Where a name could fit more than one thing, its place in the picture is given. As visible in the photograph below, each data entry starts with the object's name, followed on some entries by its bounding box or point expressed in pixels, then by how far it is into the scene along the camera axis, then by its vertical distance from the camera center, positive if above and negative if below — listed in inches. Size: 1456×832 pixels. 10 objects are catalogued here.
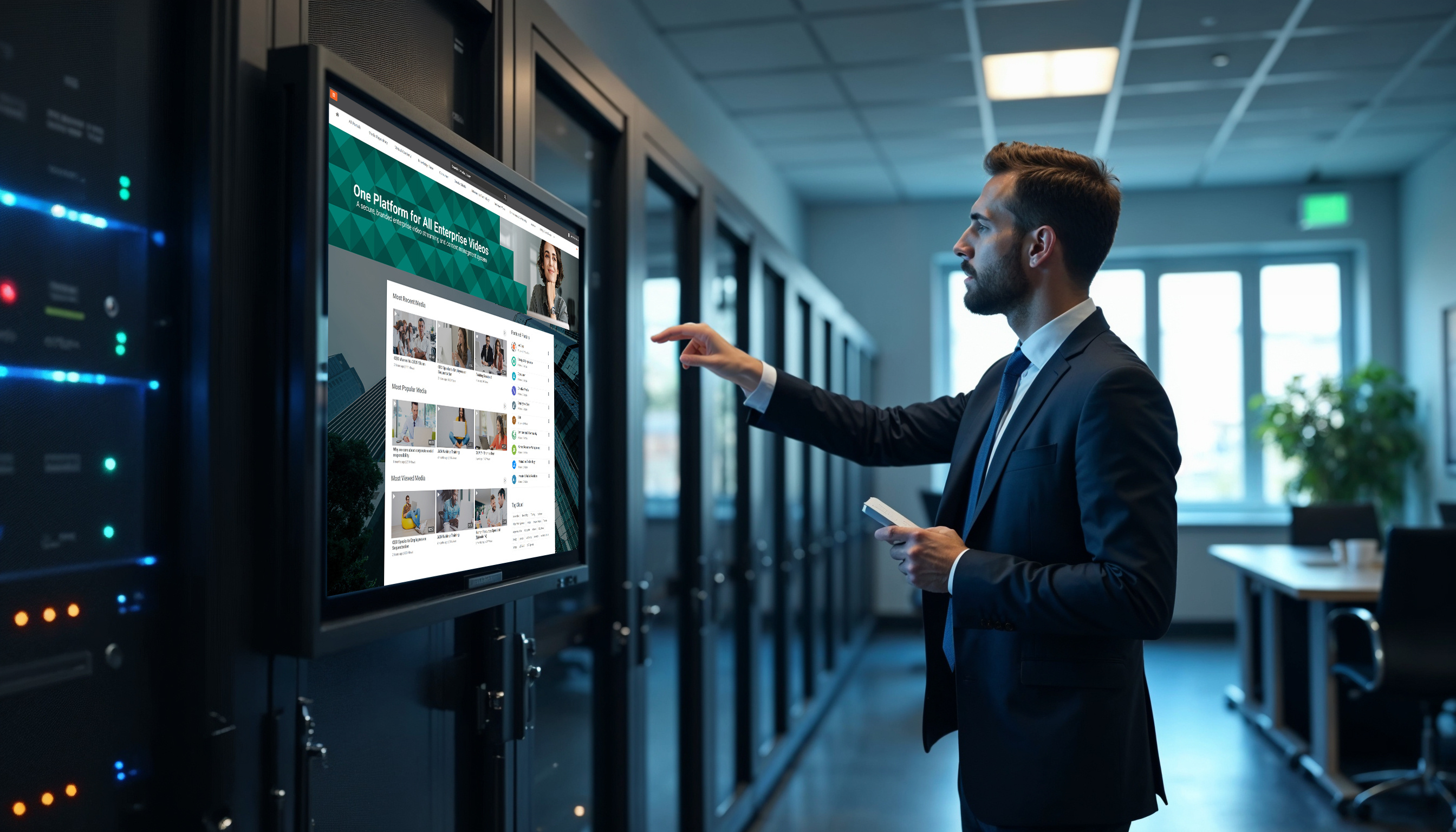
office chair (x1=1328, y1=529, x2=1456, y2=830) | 138.9 -24.7
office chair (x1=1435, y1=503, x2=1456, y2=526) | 190.9 -13.2
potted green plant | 264.7 +1.5
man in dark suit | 57.1 -5.8
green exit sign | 274.5 +63.6
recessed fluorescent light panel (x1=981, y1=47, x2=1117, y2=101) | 194.7 +74.2
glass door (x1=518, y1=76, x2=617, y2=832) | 78.5 -16.1
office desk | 156.7 -36.4
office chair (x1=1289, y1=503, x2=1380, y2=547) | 211.9 -16.8
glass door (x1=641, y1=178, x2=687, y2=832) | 105.0 -6.3
